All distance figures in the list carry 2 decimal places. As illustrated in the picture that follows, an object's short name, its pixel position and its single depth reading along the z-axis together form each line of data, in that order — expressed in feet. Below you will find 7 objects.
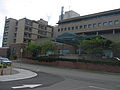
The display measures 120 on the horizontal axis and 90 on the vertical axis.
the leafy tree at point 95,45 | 60.97
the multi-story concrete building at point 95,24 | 107.75
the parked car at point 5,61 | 63.17
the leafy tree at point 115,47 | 61.71
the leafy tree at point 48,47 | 79.33
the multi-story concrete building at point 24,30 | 153.14
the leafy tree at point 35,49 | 86.37
